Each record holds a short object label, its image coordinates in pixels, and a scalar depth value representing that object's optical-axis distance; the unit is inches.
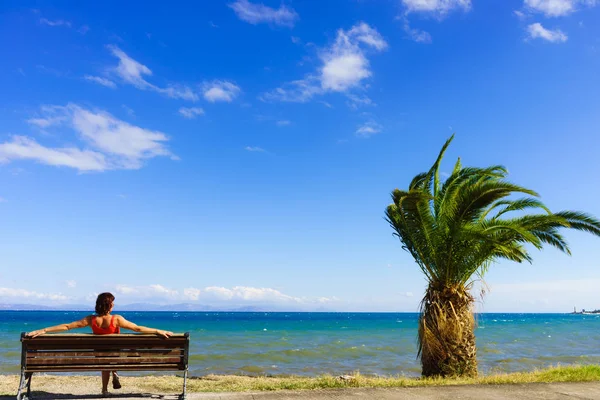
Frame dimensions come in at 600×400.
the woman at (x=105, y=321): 294.5
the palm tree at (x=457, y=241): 430.0
